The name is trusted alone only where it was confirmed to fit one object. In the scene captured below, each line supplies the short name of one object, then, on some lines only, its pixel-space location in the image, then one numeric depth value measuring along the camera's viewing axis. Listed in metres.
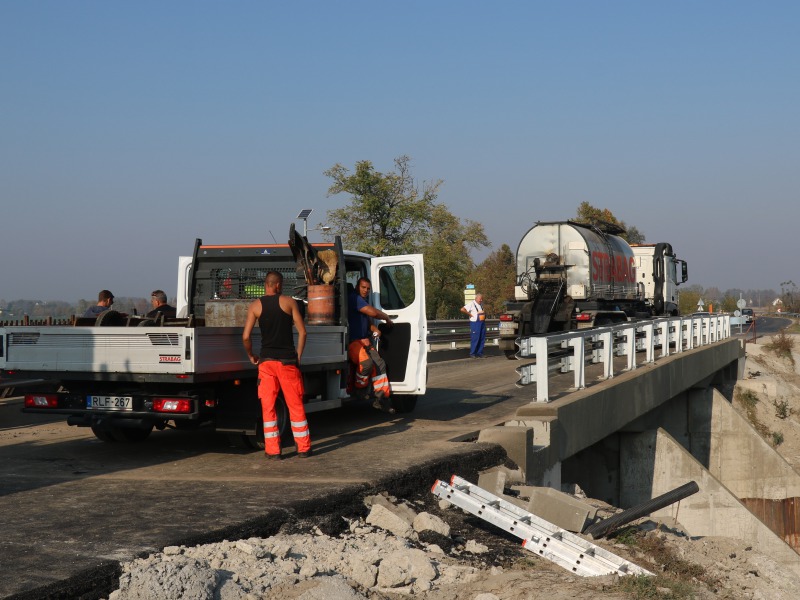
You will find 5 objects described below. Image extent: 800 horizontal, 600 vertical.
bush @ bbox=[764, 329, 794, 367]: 44.66
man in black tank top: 8.47
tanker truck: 24.14
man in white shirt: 25.61
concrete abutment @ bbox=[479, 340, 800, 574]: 9.93
